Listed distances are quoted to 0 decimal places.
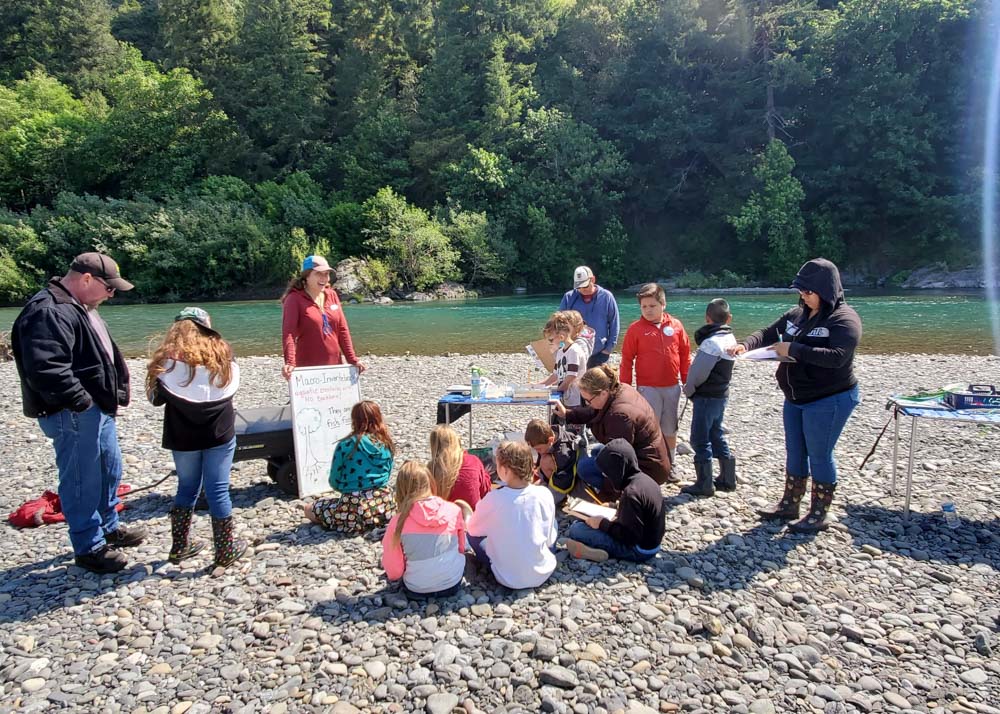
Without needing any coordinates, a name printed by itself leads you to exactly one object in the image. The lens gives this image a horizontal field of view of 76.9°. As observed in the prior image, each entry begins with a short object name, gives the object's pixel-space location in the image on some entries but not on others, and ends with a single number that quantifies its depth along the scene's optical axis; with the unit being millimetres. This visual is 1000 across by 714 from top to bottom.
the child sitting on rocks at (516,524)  3953
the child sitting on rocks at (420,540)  3848
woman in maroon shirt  5758
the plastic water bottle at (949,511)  4980
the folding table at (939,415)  4625
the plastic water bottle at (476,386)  6148
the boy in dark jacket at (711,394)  5289
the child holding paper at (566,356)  5926
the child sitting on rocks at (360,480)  4855
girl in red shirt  4316
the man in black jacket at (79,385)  3721
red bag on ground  5090
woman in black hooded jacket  4355
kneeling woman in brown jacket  4785
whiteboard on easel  5637
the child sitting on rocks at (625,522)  4281
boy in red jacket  5785
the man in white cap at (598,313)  6578
